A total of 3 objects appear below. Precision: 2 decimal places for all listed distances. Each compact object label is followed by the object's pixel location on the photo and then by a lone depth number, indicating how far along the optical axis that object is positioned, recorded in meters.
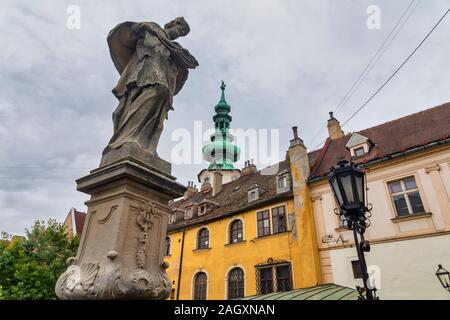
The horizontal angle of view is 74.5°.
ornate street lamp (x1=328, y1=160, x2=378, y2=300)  4.02
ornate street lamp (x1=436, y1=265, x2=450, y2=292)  10.48
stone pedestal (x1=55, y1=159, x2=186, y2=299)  2.51
